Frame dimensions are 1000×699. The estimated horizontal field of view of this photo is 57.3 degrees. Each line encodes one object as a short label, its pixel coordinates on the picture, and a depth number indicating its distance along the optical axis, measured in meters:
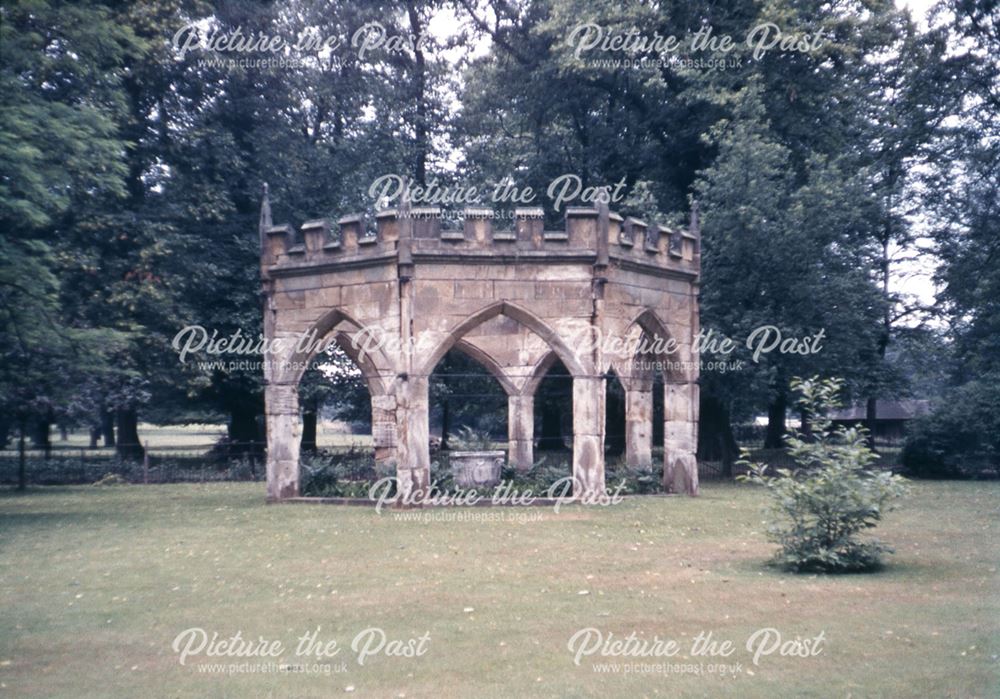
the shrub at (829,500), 10.29
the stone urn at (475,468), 20.19
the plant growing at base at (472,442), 21.28
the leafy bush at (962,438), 27.19
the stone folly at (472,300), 17.28
